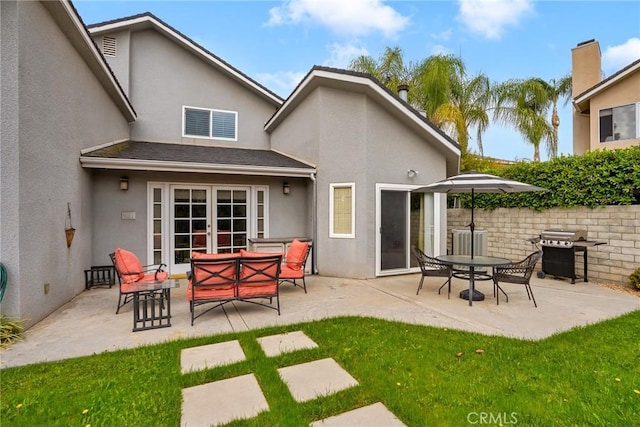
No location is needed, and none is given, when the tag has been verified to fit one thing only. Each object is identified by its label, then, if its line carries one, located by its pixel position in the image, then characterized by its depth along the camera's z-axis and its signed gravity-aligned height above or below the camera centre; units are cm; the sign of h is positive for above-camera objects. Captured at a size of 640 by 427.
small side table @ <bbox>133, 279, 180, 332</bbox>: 499 -152
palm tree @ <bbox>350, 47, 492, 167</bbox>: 1507 +689
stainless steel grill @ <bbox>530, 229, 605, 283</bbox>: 816 -98
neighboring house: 1294 +510
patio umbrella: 632 +63
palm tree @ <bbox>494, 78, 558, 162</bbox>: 1731 +592
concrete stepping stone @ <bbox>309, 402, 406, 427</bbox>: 279 -189
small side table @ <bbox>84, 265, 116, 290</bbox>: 780 -163
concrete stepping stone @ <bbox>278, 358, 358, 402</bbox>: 329 -189
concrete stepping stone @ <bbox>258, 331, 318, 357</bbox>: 425 -188
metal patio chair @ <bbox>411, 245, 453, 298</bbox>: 687 -123
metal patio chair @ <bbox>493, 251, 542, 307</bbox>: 613 -119
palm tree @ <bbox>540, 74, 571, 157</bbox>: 1886 +762
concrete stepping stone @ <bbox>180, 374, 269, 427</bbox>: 287 -190
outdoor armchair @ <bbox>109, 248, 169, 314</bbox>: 580 -107
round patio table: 627 -100
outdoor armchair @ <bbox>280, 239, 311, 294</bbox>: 722 -117
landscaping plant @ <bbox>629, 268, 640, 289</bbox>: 732 -154
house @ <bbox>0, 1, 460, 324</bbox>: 508 +142
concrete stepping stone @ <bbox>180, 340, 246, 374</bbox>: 385 -188
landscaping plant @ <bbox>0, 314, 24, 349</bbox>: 443 -172
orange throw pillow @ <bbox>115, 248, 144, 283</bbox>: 582 -101
